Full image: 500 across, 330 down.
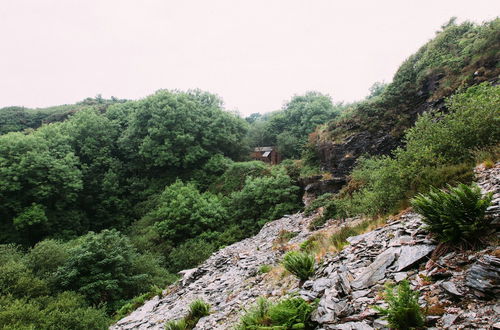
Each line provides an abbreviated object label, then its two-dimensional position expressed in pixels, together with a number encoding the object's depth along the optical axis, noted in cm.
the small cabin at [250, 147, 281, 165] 3388
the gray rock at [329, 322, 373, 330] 332
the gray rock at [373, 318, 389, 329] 317
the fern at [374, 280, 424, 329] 295
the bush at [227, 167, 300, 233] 1891
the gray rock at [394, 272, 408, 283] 390
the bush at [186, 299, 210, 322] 686
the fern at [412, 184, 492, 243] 378
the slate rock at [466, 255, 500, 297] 296
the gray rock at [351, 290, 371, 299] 400
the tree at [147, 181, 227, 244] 1903
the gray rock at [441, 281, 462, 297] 318
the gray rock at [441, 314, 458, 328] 288
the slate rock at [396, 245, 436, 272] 410
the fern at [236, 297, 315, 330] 398
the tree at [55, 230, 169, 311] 1263
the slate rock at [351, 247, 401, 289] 425
